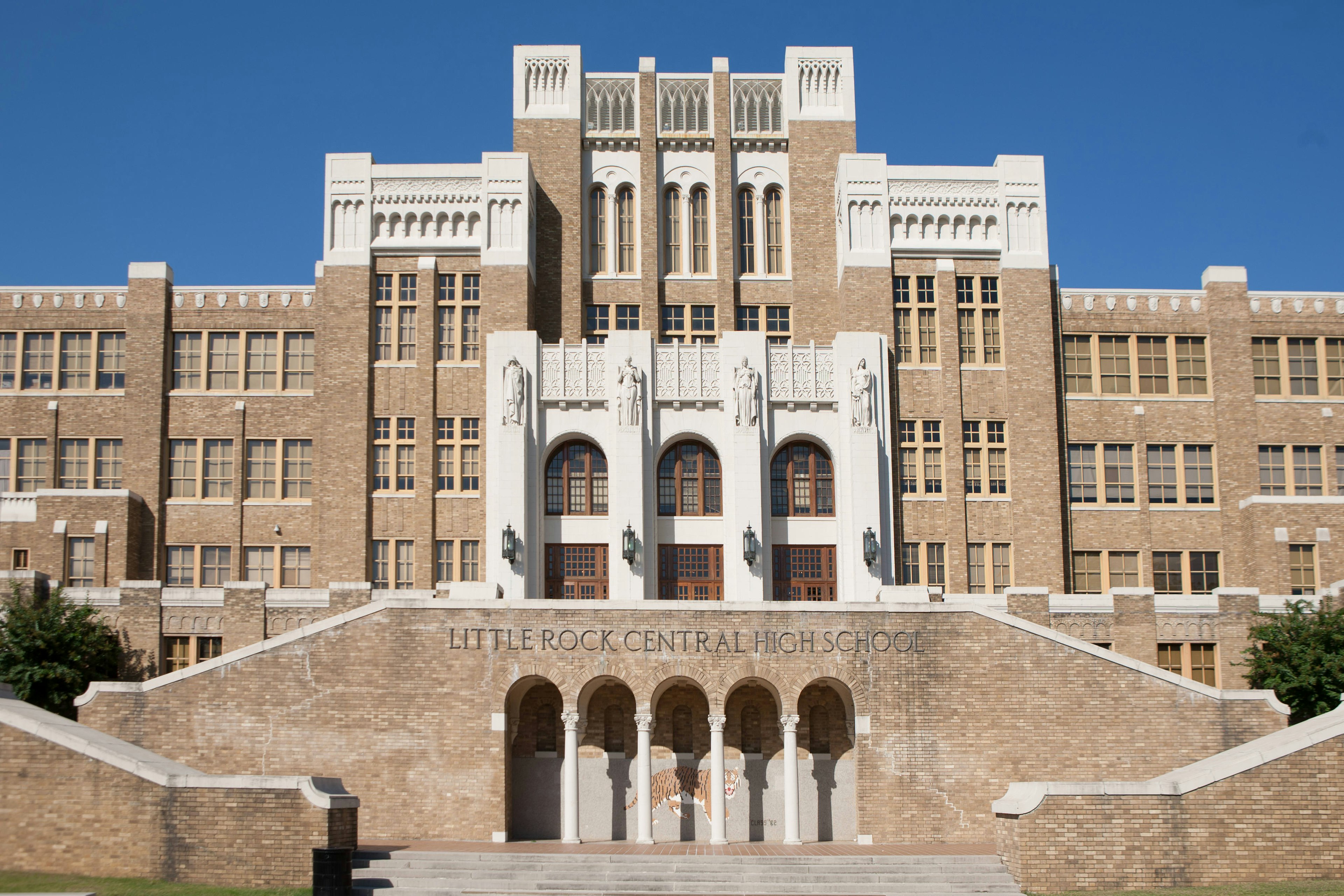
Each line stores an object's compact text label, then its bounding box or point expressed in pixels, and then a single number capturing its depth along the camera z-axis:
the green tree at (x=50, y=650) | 37.56
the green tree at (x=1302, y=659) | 37.94
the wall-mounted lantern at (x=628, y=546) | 40.78
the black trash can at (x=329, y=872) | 26.42
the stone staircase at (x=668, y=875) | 29.00
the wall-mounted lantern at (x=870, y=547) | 41.25
